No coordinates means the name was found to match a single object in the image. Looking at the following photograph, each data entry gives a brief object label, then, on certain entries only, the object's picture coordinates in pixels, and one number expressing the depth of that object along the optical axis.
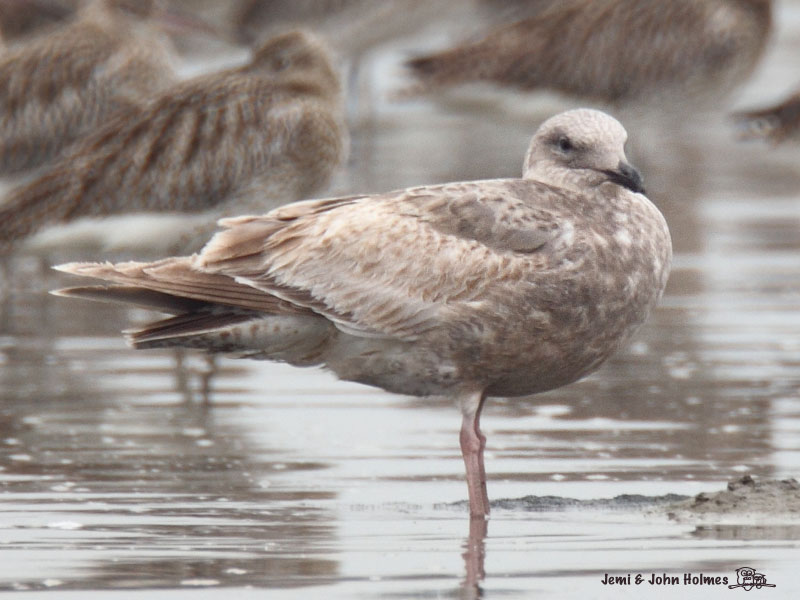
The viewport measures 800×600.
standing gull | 7.34
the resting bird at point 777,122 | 16.30
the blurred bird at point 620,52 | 17.41
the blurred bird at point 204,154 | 11.53
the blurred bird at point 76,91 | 13.60
